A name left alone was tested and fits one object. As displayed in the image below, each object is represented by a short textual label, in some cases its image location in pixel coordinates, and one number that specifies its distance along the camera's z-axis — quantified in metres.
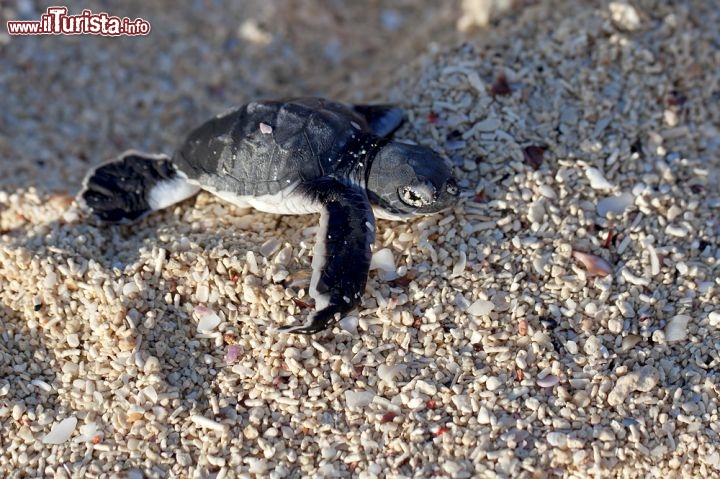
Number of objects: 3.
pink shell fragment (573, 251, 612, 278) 0.49
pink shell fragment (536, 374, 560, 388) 0.48
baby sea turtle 0.48
